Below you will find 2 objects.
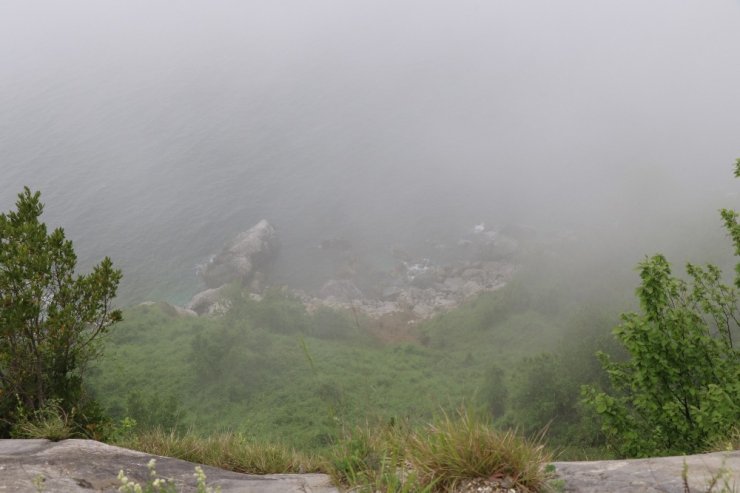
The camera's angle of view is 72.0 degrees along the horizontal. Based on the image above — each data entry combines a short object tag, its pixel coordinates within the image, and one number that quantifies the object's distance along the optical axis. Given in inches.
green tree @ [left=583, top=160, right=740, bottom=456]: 534.6
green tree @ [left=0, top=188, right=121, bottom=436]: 469.7
